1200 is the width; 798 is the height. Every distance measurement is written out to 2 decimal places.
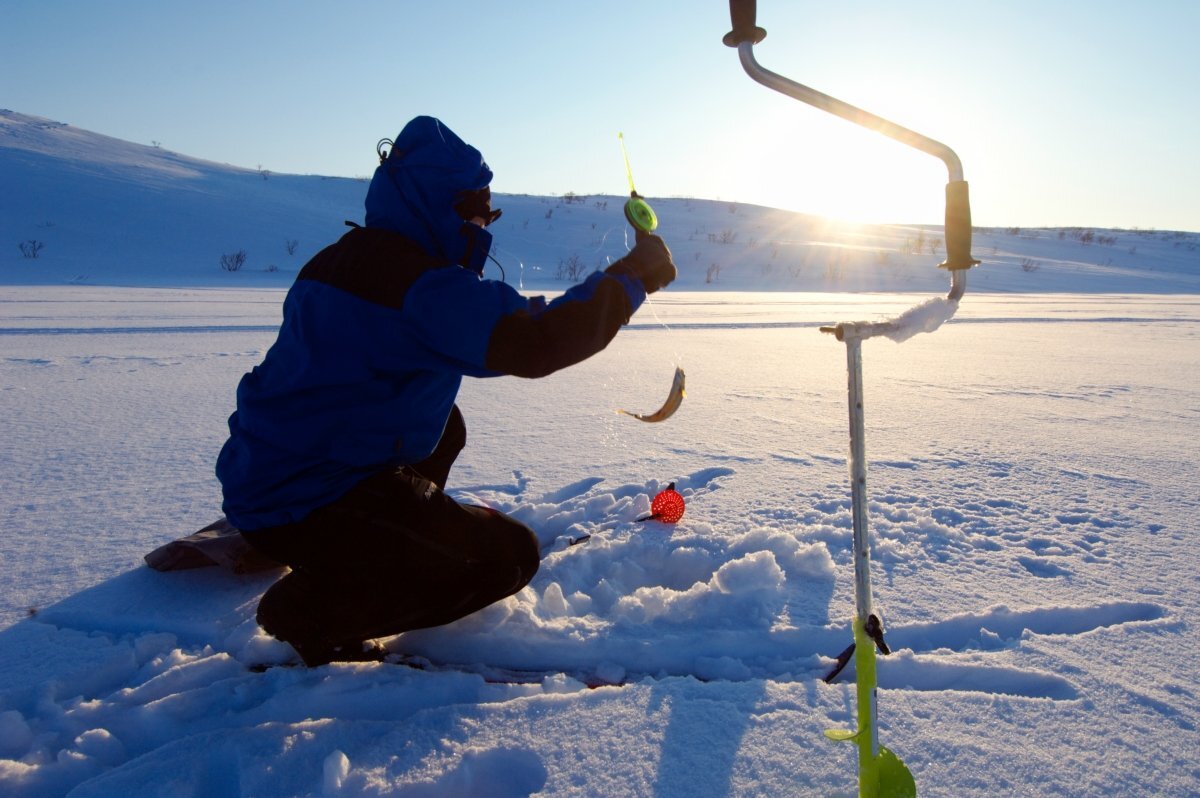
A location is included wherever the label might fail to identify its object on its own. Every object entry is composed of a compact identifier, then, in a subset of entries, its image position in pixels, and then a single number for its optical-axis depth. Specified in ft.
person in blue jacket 4.71
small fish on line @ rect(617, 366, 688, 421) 5.73
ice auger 3.49
